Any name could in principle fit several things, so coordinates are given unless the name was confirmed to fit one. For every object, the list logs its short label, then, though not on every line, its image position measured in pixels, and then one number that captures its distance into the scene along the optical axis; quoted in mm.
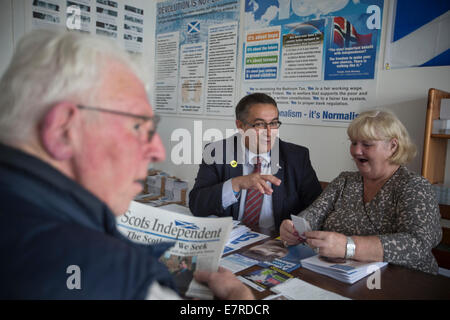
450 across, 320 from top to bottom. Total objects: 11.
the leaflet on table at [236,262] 1129
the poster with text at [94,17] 3121
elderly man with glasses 497
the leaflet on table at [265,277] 1017
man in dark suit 1960
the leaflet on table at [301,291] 955
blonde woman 1252
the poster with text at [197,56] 3404
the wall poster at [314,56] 2506
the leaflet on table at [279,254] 1186
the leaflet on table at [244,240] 1328
